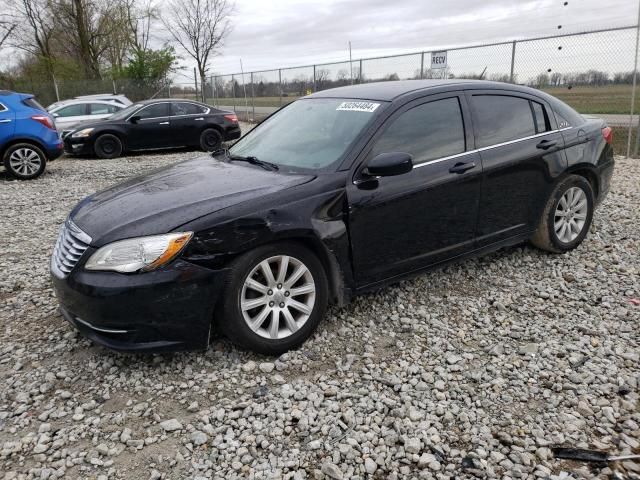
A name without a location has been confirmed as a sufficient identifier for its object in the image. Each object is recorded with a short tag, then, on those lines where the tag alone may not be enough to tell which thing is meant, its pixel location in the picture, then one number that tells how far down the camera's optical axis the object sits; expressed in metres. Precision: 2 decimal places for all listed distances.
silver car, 14.05
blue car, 9.48
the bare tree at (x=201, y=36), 27.02
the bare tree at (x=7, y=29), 28.45
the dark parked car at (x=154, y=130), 12.32
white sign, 12.58
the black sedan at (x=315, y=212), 2.86
